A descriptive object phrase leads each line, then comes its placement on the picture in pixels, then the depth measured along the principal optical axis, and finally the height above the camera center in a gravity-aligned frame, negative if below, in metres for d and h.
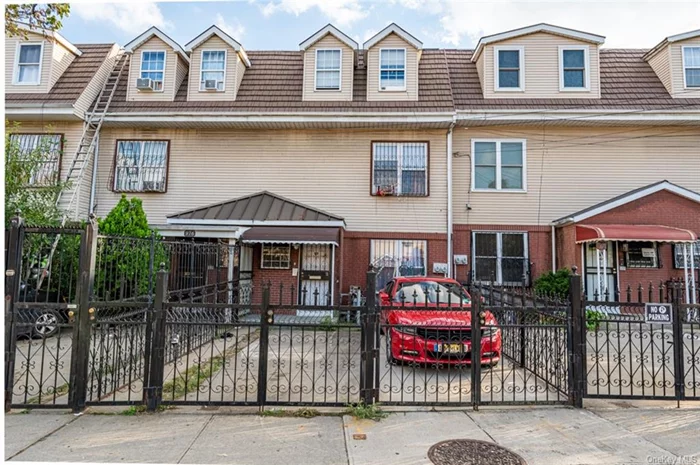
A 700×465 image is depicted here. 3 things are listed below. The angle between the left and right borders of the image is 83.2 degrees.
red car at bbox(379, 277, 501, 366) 5.18 -1.06
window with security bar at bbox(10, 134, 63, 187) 12.08 +3.21
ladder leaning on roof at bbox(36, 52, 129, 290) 12.07 +3.78
